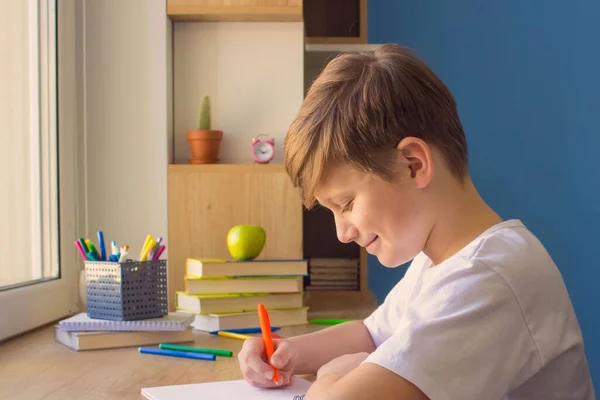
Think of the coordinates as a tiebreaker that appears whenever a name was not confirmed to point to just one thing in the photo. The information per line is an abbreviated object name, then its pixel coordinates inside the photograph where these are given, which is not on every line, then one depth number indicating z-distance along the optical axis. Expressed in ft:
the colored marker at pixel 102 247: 4.60
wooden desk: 3.24
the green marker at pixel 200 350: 3.99
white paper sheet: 3.05
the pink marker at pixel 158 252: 4.60
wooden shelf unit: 5.65
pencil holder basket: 4.36
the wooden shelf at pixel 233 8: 5.58
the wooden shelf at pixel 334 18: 7.59
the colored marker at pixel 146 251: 4.54
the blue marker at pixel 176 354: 3.89
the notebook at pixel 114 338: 4.17
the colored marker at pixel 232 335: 4.47
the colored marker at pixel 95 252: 4.58
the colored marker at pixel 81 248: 4.60
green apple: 5.15
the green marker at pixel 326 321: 5.00
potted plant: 5.63
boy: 2.48
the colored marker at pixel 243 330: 4.74
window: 4.77
